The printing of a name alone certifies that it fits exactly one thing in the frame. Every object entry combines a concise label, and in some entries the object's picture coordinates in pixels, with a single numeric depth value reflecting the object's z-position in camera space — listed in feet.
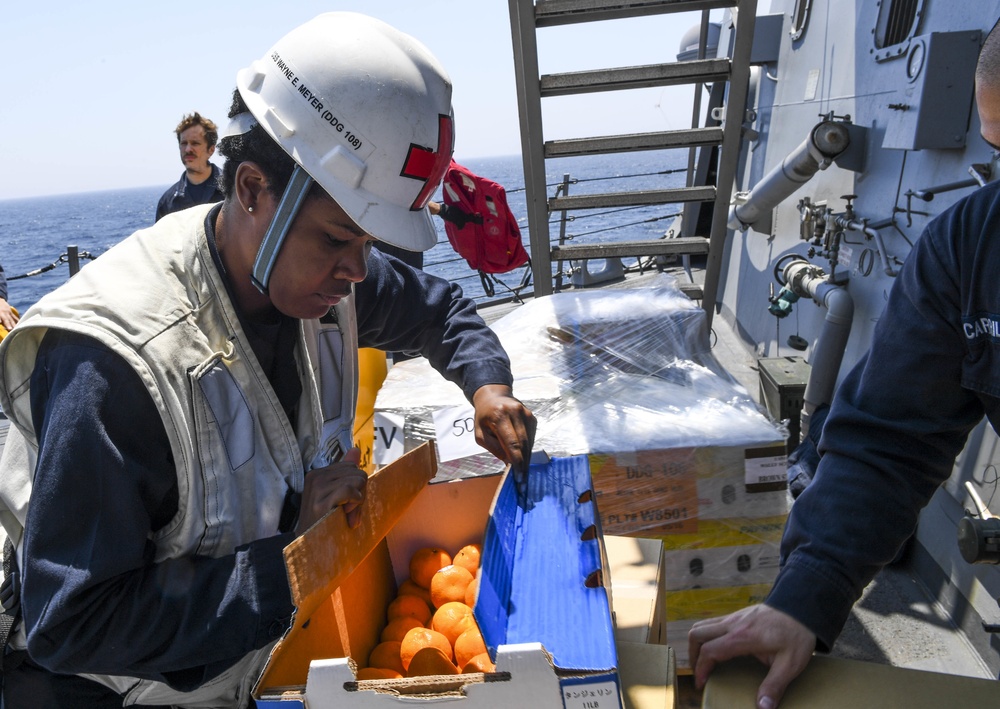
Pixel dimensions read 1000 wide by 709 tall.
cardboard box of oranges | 3.65
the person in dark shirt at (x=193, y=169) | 18.02
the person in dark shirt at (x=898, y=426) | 4.16
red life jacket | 15.55
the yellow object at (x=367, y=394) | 10.52
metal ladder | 13.33
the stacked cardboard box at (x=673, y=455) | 7.75
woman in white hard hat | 3.83
